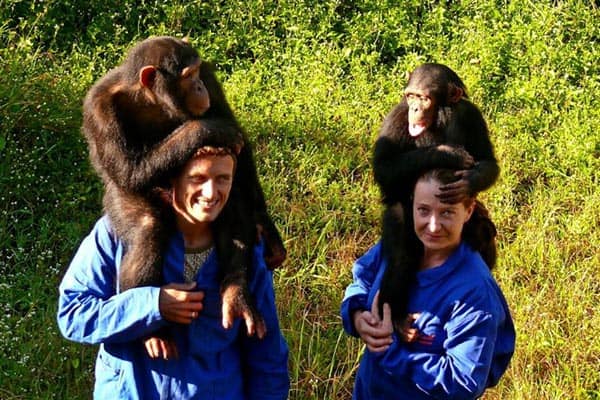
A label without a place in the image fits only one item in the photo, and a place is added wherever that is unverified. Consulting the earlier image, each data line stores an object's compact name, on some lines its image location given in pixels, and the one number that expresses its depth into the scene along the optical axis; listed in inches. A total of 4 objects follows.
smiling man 100.2
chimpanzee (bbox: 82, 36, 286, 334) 106.7
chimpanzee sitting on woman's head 124.8
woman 108.1
